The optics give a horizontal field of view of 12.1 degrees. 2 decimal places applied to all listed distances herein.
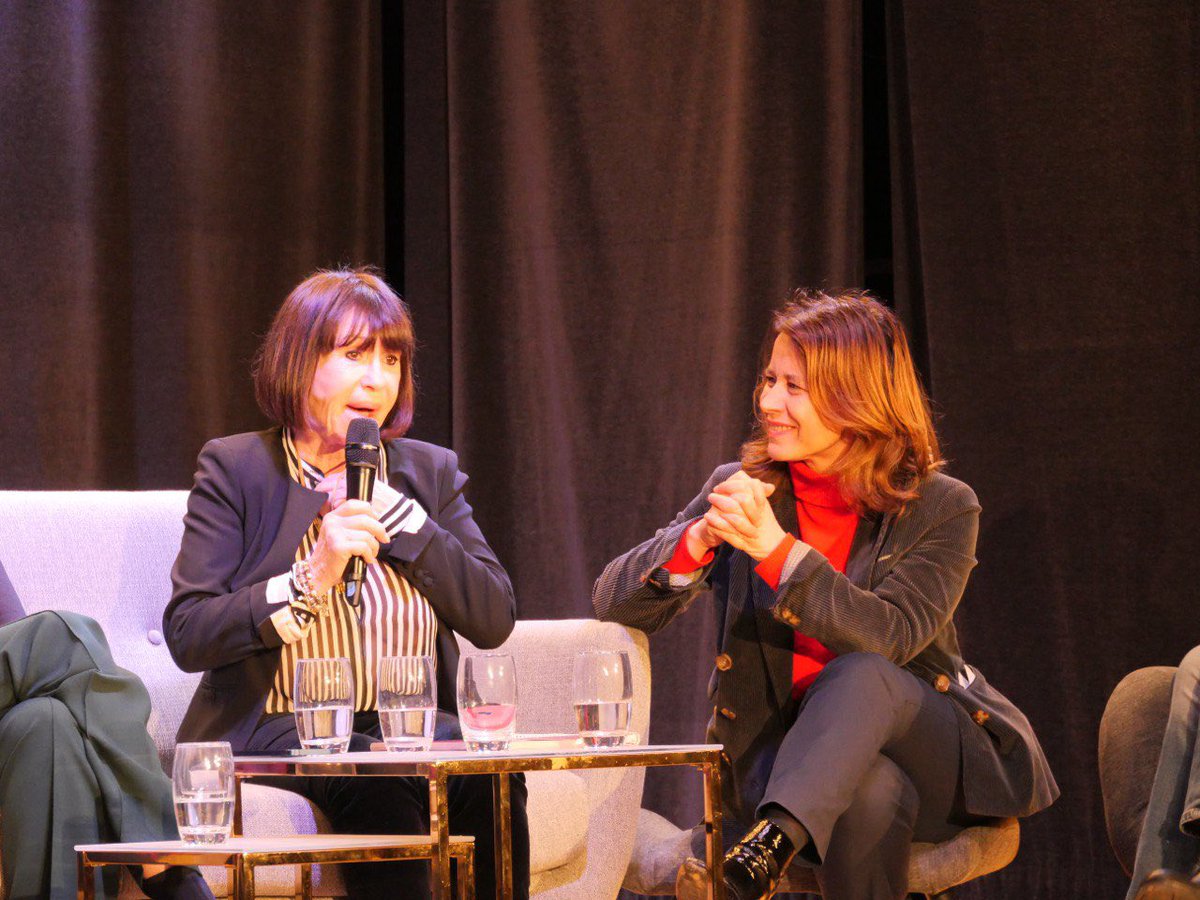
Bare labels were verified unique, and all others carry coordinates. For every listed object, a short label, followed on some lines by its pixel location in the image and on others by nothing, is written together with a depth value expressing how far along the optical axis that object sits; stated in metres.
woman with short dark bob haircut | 7.49
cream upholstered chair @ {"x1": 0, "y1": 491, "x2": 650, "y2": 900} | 7.73
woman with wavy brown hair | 7.41
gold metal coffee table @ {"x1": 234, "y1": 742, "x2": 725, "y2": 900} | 6.98
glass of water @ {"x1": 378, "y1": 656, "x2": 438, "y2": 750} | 7.20
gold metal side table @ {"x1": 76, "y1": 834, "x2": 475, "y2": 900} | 6.92
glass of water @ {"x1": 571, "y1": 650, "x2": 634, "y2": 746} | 7.18
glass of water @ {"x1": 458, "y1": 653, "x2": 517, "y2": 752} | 7.11
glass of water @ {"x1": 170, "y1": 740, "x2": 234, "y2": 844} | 7.02
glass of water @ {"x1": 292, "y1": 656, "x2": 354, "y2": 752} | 7.23
